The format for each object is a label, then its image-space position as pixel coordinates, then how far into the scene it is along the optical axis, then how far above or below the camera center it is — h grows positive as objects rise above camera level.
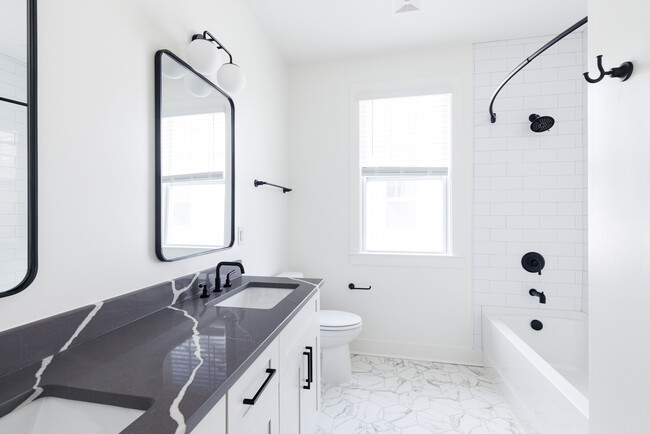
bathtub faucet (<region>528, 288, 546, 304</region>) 2.28 -0.62
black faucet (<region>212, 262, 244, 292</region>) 1.47 -0.32
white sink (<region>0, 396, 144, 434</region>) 0.62 -0.42
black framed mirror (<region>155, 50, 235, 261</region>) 1.28 +0.26
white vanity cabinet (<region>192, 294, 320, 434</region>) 0.74 -0.57
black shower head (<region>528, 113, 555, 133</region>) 2.24 +0.68
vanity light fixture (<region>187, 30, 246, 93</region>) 1.32 +0.70
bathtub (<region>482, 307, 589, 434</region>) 1.38 -0.92
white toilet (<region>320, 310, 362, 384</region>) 2.10 -0.92
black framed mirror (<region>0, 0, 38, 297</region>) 0.72 +0.17
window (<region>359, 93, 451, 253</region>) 2.62 +0.37
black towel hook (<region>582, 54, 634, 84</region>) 0.85 +0.41
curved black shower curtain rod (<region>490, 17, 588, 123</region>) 1.37 +0.87
